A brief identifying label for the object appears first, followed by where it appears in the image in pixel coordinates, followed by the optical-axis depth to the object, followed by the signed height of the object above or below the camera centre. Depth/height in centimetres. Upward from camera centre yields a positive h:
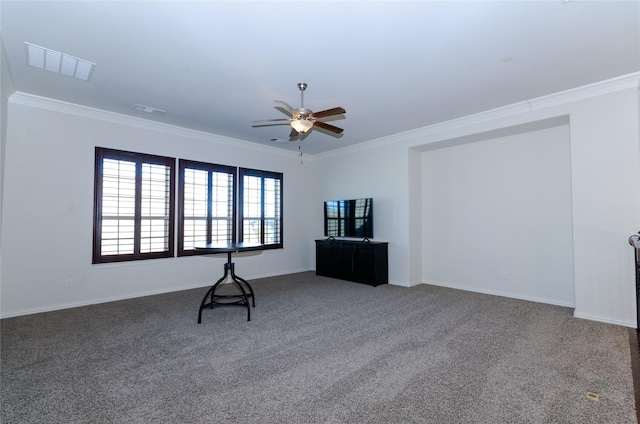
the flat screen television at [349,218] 598 +3
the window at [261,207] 620 +26
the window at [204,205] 539 +27
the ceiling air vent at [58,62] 297 +161
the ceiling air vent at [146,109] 435 +159
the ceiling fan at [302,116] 321 +112
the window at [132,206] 459 +21
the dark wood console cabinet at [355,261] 562 -79
